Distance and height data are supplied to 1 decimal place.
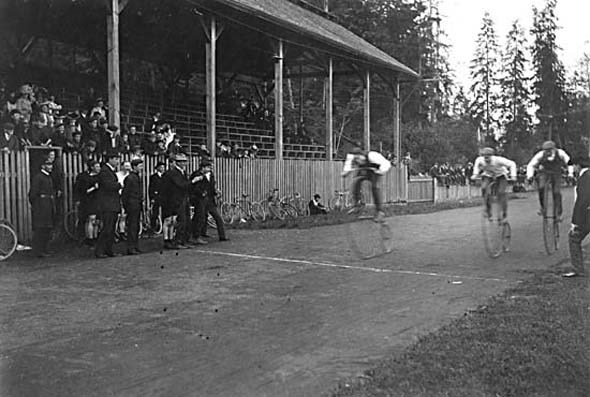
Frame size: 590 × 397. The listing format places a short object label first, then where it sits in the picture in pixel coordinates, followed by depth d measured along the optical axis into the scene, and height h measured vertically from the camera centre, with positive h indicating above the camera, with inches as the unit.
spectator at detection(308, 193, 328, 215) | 1005.4 -20.3
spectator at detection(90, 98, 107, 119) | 709.9 +87.2
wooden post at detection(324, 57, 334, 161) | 1128.2 +125.9
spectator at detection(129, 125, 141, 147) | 722.7 +60.0
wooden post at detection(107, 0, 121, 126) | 682.8 +126.5
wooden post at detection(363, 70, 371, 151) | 1197.7 +127.7
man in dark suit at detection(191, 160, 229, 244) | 637.9 -4.9
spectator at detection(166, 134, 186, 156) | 721.8 +50.0
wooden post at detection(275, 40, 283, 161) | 1000.2 +130.5
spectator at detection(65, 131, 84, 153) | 622.9 +46.3
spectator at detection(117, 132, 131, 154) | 643.3 +47.4
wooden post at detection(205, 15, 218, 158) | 853.2 +135.0
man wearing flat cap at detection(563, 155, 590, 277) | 422.3 -19.9
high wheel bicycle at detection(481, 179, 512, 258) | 380.8 -31.4
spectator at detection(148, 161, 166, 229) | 598.5 +9.1
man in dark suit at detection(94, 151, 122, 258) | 541.0 -7.7
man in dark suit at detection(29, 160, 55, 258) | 534.4 -6.8
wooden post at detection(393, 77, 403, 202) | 1235.5 +125.8
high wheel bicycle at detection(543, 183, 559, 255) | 375.2 -31.3
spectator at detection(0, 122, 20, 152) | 568.1 +47.0
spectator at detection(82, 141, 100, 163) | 629.0 +39.5
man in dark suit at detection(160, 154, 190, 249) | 590.9 -8.2
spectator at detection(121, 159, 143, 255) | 565.9 -7.4
